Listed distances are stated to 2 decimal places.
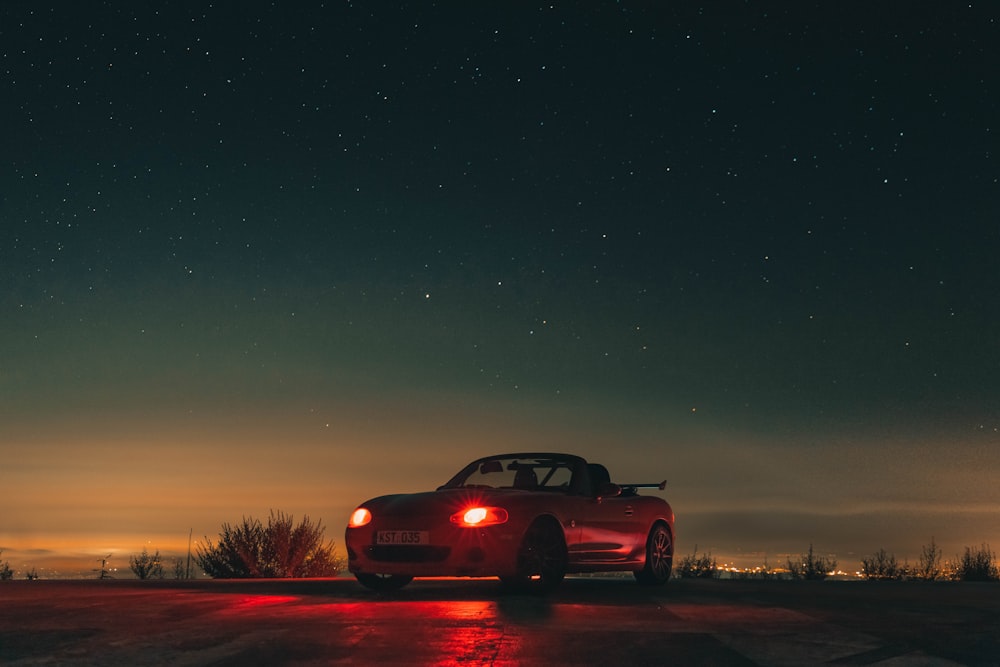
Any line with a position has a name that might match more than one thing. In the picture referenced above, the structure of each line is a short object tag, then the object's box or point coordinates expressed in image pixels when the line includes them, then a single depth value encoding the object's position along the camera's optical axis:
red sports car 11.12
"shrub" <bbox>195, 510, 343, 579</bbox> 17.88
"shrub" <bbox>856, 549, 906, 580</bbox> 20.28
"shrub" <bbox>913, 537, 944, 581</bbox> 19.98
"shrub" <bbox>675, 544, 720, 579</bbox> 19.83
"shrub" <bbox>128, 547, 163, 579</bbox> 18.81
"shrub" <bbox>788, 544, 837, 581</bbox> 19.94
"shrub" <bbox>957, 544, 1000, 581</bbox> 19.42
